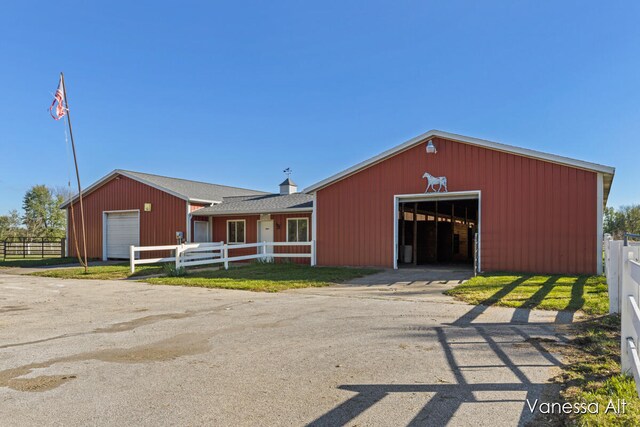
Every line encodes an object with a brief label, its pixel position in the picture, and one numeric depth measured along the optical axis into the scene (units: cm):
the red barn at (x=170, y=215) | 1920
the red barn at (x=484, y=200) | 1250
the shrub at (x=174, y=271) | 1389
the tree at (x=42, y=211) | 4412
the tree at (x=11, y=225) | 3962
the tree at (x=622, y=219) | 4922
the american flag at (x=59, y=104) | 1521
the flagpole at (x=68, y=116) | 1533
